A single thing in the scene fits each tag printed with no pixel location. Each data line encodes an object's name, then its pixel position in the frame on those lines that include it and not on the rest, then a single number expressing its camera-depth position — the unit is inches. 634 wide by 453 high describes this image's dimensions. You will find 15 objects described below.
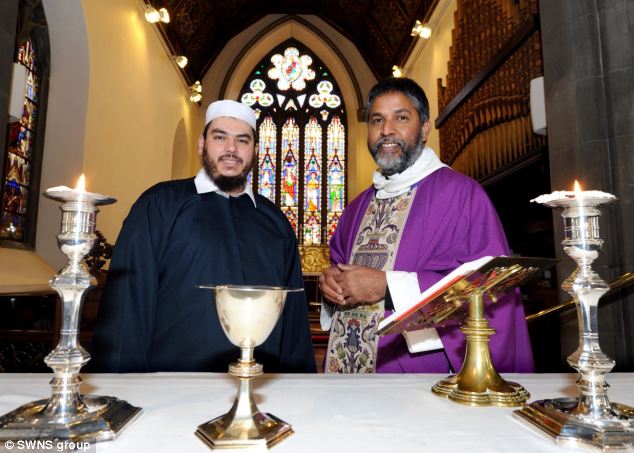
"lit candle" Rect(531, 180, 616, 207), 35.7
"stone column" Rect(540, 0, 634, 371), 103.8
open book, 38.4
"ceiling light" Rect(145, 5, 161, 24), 272.4
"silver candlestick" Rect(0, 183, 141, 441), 32.8
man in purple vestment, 65.4
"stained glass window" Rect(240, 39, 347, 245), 446.0
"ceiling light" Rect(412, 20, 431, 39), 278.4
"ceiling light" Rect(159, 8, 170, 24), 277.0
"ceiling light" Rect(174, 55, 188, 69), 337.4
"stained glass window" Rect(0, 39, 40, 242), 189.9
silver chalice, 32.4
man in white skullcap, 73.2
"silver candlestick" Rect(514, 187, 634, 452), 33.2
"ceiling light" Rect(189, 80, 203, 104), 394.0
